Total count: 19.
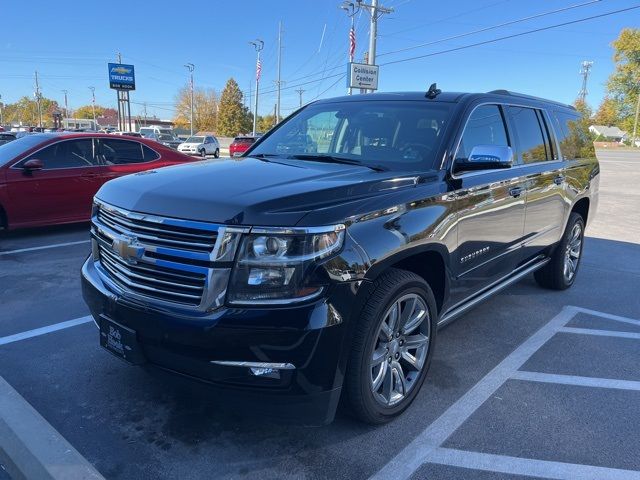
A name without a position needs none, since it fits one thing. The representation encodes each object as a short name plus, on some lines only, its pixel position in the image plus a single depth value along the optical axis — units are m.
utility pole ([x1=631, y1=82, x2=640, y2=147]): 81.44
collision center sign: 21.38
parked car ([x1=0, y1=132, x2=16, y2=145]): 16.74
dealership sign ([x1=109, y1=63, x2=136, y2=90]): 40.91
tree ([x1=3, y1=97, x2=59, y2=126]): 139.25
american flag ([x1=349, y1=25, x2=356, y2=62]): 24.72
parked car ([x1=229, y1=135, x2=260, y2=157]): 31.93
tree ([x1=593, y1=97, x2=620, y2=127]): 94.67
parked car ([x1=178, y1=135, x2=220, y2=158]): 35.22
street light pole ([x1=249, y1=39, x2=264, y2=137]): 46.50
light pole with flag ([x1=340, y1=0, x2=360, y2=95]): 24.73
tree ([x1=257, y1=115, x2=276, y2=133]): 94.76
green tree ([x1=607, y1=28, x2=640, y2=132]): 80.73
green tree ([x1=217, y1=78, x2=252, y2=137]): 89.81
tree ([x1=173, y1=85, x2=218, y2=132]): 107.81
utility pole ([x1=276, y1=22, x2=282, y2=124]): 52.16
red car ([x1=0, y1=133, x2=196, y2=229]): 7.48
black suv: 2.36
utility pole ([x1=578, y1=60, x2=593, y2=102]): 107.12
